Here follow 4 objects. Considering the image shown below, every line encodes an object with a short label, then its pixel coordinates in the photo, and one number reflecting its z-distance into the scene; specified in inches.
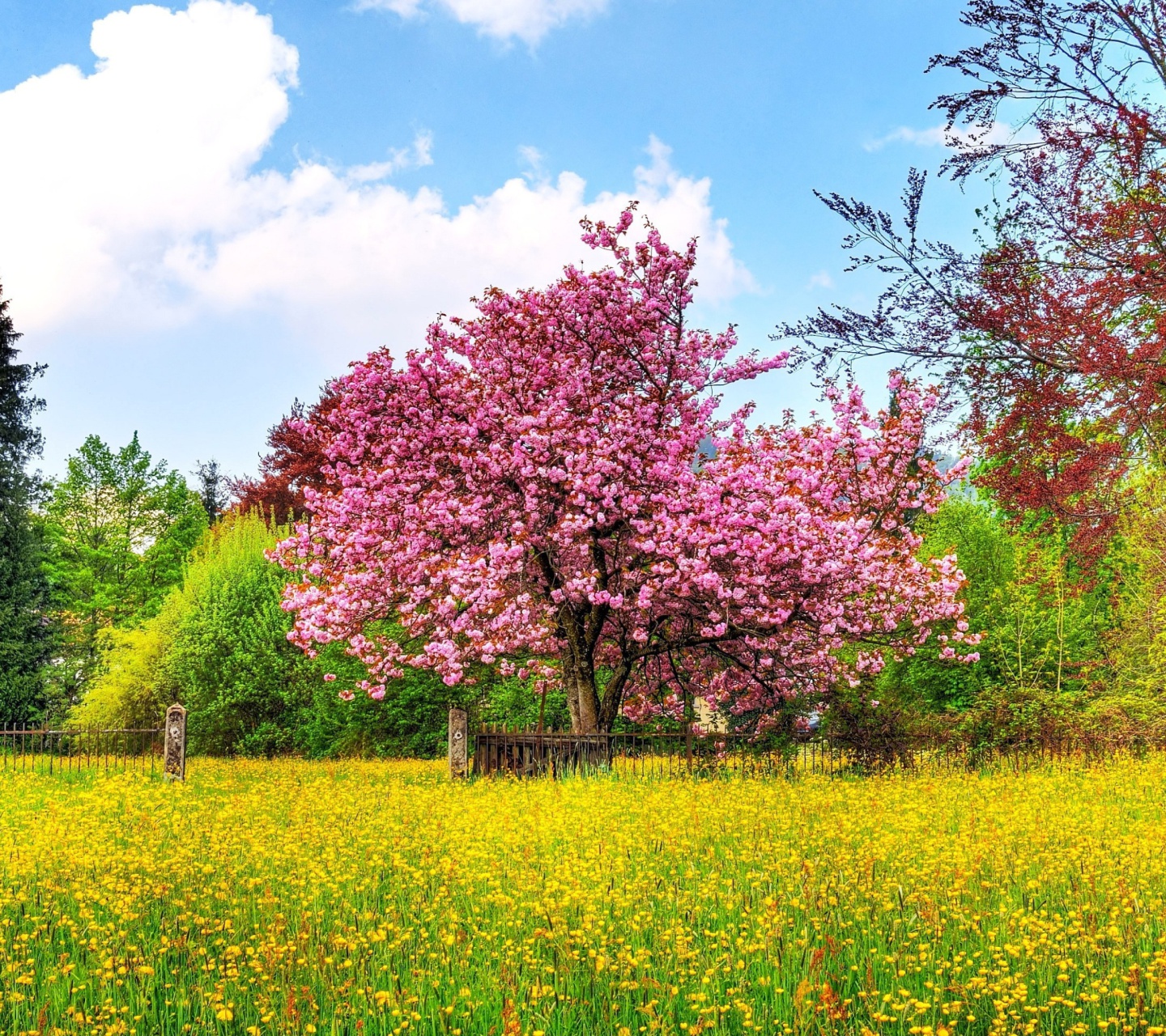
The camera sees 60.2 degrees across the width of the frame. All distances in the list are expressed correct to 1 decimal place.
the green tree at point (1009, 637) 928.9
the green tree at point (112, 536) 1642.6
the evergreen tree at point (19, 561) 1305.4
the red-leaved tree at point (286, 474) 1523.1
